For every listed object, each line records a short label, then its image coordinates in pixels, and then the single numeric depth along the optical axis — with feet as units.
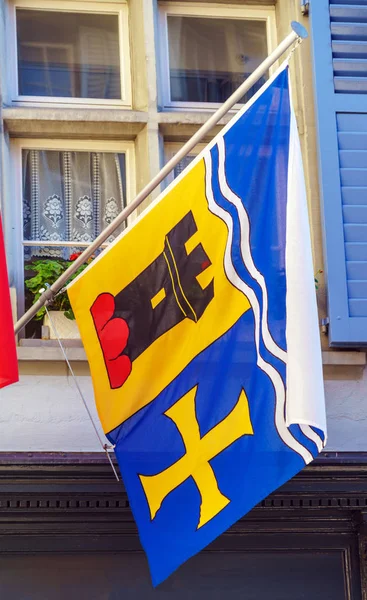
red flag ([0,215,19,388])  16.80
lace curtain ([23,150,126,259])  22.39
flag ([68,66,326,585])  16.07
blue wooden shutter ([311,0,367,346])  20.97
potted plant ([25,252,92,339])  21.06
